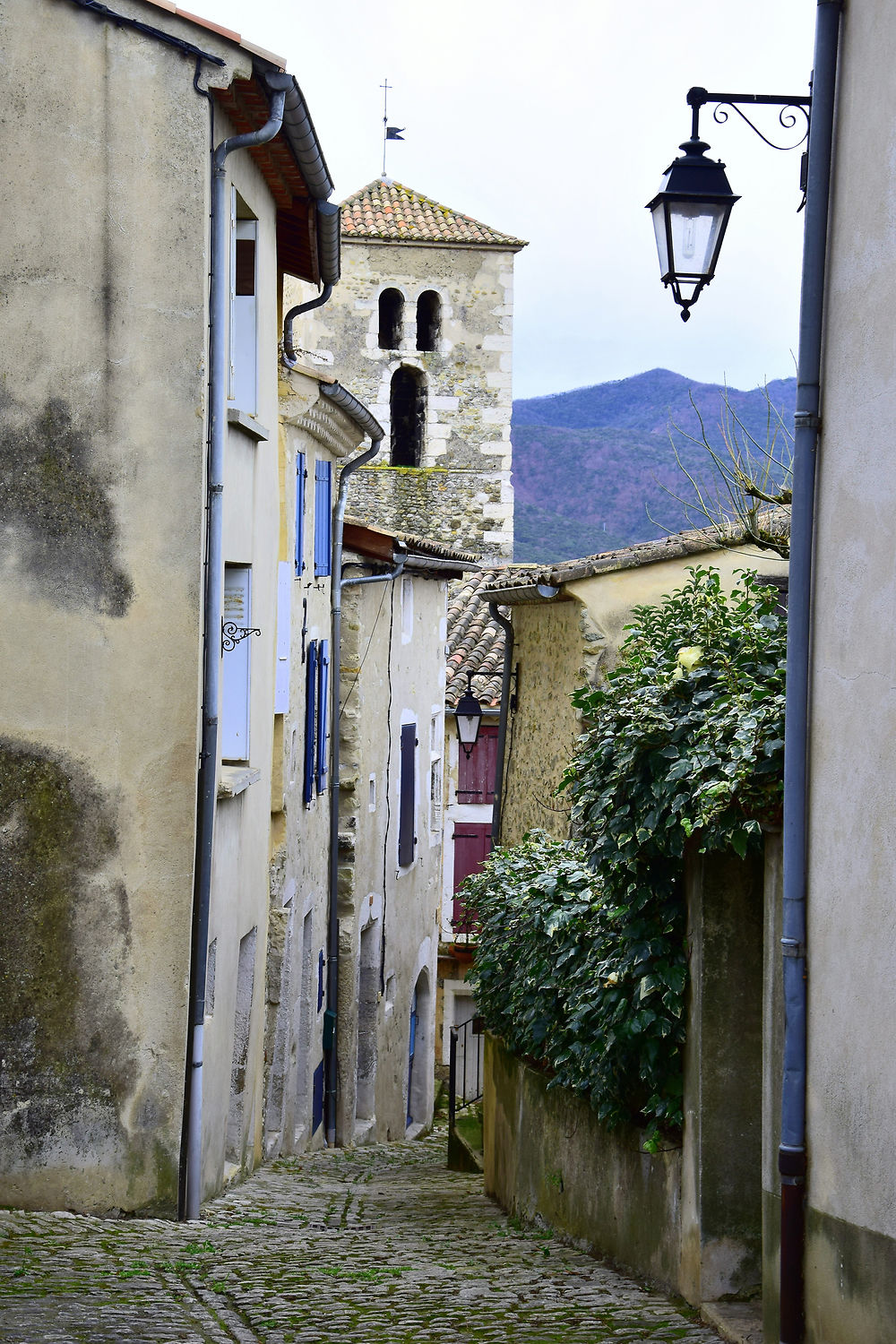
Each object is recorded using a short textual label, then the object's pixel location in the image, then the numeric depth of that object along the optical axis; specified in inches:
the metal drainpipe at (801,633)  370.6
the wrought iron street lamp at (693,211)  432.8
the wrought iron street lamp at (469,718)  1220.9
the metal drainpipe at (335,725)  1059.4
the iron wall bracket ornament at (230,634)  731.4
